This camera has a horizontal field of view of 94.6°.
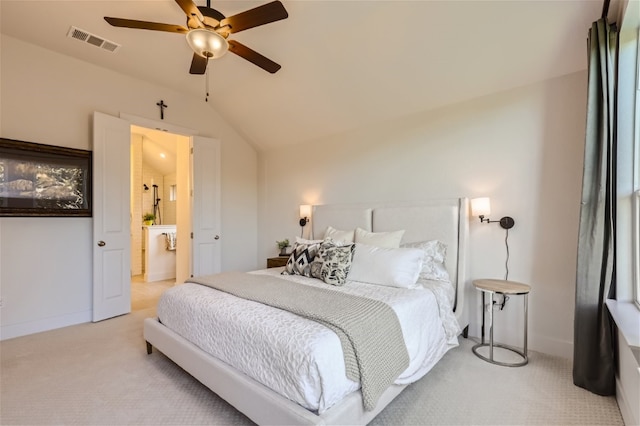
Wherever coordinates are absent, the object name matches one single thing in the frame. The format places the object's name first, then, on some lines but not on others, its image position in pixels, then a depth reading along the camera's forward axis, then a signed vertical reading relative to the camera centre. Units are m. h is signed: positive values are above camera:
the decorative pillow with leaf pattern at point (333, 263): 2.64 -0.50
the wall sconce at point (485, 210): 2.77 +0.00
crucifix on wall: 4.17 +1.44
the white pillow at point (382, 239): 3.06 -0.31
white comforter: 1.41 -0.76
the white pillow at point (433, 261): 2.78 -0.49
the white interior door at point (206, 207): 4.44 +0.02
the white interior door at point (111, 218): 3.55 -0.13
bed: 1.42 -0.92
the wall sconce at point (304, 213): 4.43 -0.07
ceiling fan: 1.95 +1.30
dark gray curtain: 2.00 -0.13
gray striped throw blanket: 1.53 -0.66
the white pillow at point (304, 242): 3.25 -0.38
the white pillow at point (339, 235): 3.42 -0.31
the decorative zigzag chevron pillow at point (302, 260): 2.92 -0.52
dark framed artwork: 3.04 +0.30
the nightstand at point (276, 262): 4.13 -0.75
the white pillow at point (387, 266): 2.48 -0.50
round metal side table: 2.38 -0.65
